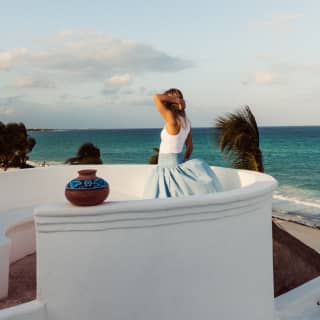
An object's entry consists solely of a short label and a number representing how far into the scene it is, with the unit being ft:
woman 12.75
